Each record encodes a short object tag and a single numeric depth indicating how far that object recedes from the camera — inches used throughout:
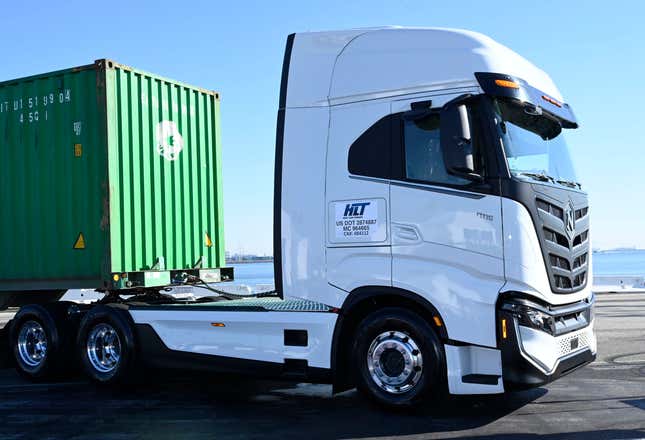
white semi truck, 227.3
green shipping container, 326.6
